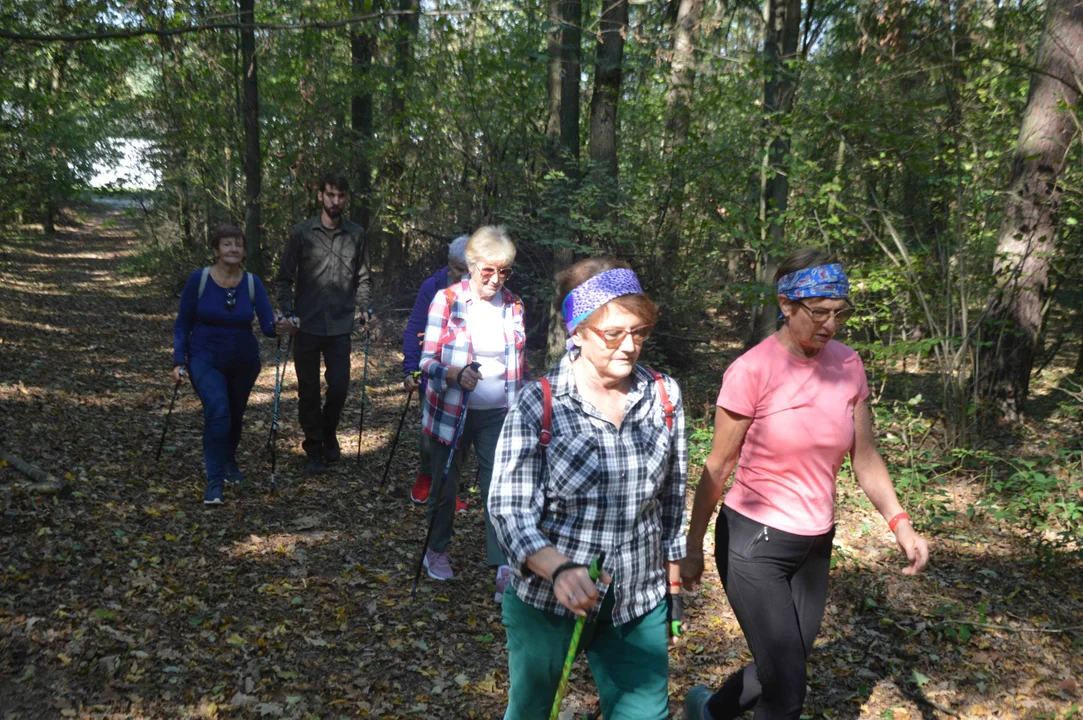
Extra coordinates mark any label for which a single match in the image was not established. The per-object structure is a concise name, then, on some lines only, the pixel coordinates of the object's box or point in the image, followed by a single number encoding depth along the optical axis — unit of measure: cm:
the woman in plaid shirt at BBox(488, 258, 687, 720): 265
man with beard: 757
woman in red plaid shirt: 502
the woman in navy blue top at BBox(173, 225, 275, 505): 675
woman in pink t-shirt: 313
